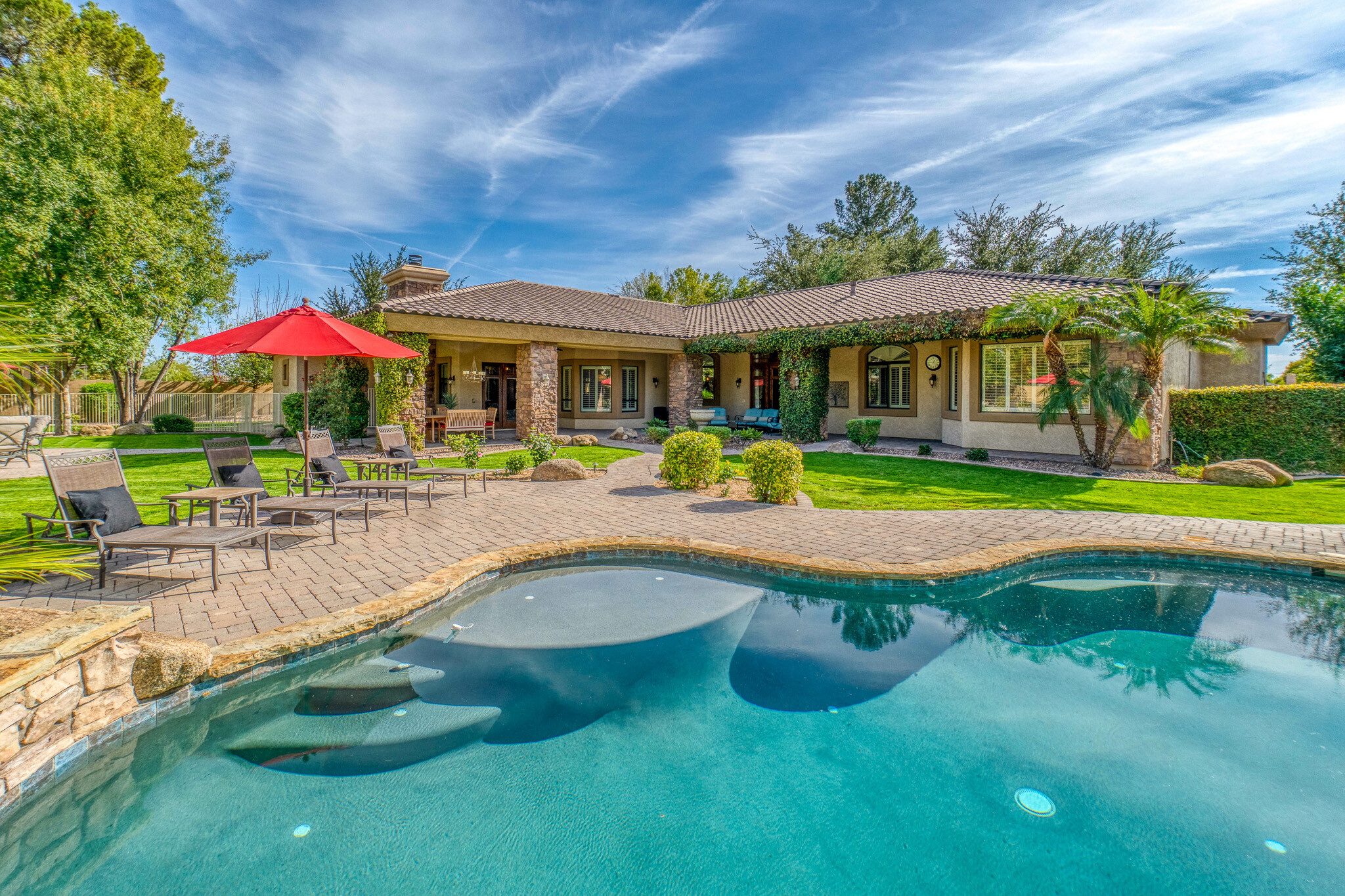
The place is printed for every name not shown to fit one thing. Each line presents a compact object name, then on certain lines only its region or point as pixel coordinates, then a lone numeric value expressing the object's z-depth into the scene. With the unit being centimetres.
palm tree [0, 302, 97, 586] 258
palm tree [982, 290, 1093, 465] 1173
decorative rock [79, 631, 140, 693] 304
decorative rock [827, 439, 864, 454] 1576
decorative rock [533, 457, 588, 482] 1100
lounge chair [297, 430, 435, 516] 787
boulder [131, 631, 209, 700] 331
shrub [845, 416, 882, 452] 1548
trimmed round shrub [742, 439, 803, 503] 901
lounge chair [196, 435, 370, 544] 652
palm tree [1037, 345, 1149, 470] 1132
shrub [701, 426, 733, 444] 1705
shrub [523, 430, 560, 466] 1167
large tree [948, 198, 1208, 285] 2933
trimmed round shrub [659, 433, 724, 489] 1001
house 1481
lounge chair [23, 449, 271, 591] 474
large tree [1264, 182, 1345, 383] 1530
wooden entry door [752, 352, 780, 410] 2247
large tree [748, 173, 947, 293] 3231
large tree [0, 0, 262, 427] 1489
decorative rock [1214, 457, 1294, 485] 1091
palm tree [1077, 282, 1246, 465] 1108
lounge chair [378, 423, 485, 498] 974
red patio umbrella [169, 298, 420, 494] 673
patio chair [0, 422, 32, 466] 1285
